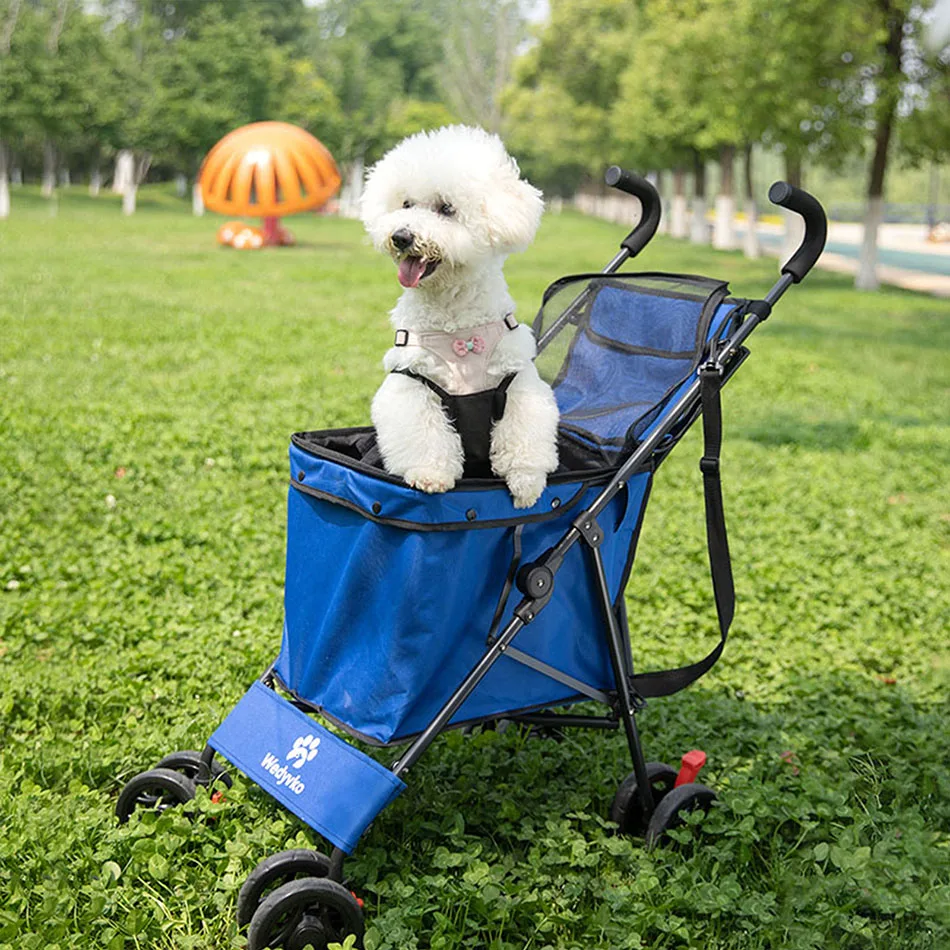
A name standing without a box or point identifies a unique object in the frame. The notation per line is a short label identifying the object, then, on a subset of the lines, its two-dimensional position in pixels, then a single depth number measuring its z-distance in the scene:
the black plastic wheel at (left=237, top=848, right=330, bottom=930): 2.68
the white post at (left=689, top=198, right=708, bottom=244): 32.00
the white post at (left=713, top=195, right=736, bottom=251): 28.19
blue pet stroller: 2.71
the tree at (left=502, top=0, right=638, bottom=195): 40.38
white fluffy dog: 2.76
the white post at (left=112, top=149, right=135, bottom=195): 38.75
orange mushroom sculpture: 21.62
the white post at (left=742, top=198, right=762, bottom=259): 25.27
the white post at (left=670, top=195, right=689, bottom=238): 33.78
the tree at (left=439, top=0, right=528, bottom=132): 60.34
